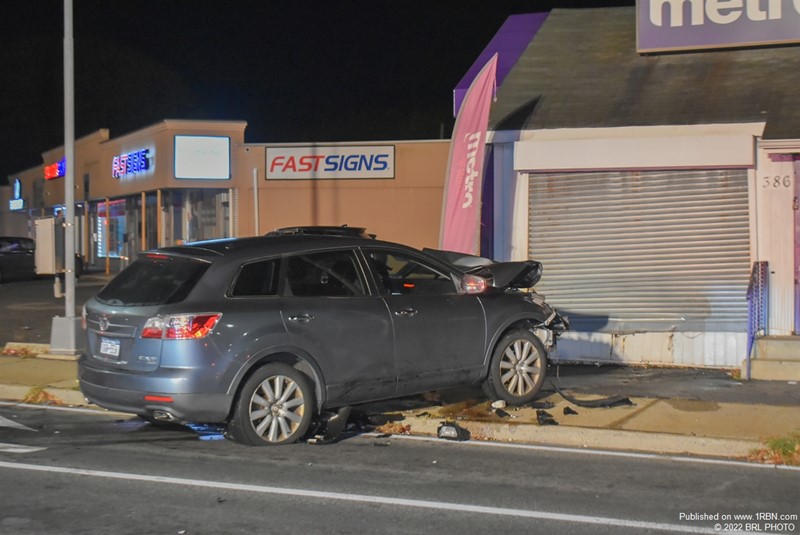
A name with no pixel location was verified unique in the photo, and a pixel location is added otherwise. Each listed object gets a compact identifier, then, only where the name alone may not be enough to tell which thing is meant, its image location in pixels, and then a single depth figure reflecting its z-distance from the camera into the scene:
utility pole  12.16
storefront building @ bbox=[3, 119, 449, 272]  23.94
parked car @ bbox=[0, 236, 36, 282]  27.45
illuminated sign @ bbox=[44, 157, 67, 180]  36.09
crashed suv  7.07
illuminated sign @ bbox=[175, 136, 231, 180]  24.83
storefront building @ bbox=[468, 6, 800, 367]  11.48
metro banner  12.29
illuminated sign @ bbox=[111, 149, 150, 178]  27.09
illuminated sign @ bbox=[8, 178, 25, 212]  43.03
